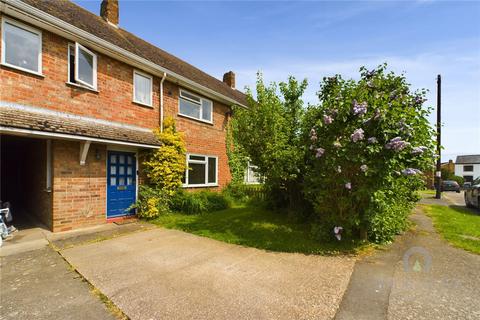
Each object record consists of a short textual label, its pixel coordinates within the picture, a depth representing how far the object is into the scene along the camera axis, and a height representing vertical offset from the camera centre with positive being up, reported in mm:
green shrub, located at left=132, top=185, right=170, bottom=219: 8055 -1525
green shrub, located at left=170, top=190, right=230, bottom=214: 8742 -1650
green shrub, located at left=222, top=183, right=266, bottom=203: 11656 -1658
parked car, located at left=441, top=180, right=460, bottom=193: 26517 -2839
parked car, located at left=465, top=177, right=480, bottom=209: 10320 -1543
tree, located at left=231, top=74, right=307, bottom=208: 6141 +723
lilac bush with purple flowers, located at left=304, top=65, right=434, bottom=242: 4469 +62
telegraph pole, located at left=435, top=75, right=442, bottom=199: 15611 +3313
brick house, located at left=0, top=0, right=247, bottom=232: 5895 +1458
